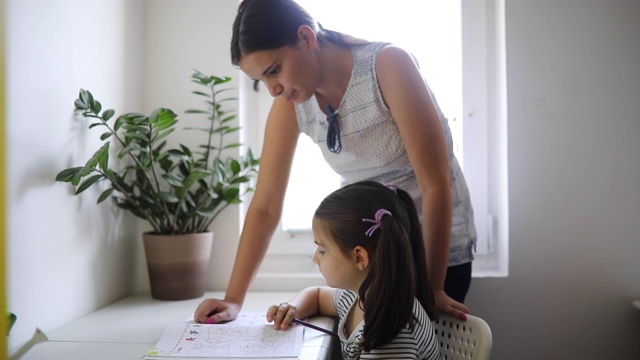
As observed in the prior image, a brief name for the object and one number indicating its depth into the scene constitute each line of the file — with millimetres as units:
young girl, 967
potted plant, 1410
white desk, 1068
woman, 1083
